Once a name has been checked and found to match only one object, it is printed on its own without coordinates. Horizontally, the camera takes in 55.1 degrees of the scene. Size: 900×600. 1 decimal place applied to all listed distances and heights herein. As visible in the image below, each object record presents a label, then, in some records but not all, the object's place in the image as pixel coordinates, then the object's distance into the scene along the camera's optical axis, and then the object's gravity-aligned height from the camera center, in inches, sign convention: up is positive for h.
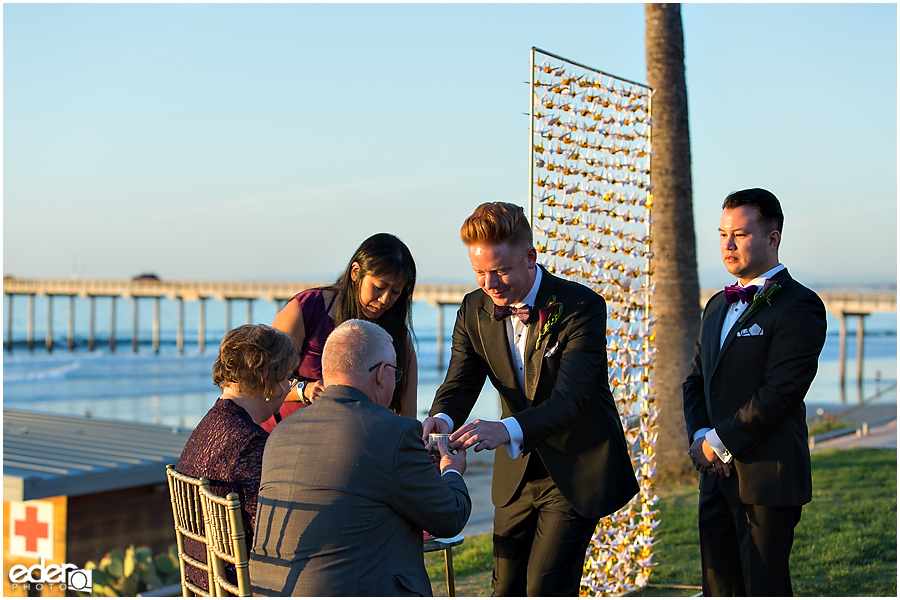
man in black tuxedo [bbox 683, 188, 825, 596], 125.4 -16.2
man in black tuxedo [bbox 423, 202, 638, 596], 118.0 -16.2
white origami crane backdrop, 183.8 +12.5
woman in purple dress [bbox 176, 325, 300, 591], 118.6 -17.0
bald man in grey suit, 99.1 -23.4
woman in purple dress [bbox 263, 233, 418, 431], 153.9 -2.0
